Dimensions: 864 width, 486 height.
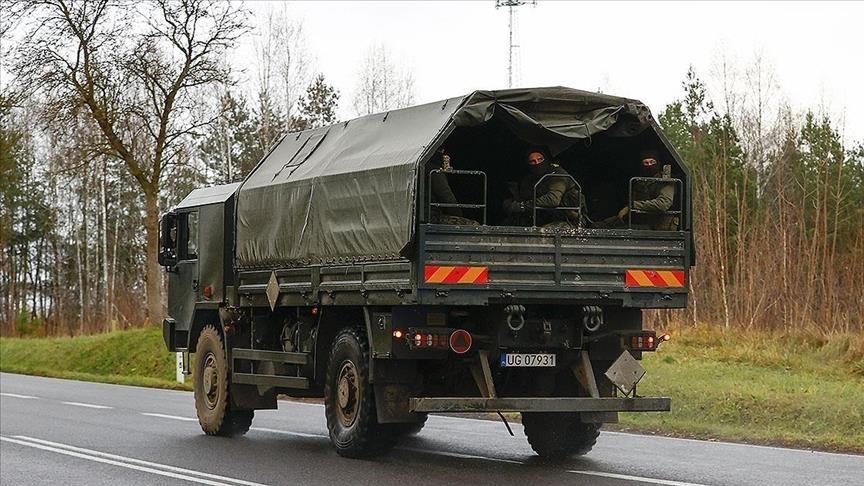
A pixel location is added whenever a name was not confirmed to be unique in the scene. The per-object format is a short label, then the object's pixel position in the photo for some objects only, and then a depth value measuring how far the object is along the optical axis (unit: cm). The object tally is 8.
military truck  1138
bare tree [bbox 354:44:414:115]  5112
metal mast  4369
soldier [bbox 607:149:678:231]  1234
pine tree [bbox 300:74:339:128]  5322
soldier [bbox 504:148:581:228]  1207
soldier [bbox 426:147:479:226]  1170
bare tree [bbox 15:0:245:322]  3456
